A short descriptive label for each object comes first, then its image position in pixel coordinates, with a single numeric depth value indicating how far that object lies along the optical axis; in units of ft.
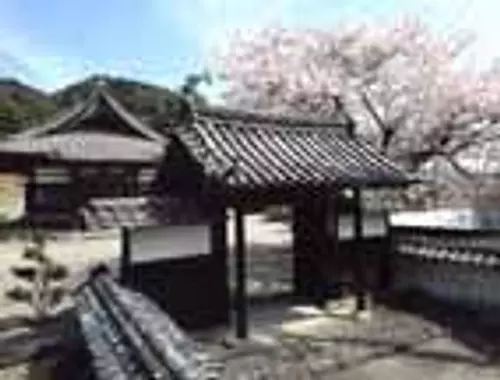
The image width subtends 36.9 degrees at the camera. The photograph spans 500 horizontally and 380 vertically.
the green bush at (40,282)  37.65
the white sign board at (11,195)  127.34
